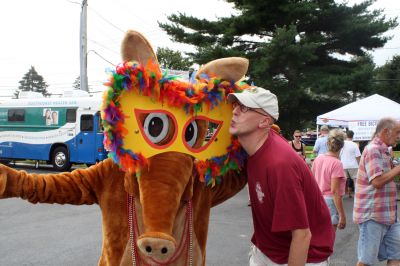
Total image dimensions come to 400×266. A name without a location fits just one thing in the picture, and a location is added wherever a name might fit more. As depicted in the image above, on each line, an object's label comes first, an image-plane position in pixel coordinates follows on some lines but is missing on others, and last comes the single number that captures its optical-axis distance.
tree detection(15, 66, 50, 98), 83.38
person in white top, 8.84
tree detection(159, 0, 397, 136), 15.48
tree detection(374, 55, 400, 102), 37.38
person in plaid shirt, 3.90
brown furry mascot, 2.07
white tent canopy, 10.66
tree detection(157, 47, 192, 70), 25.22
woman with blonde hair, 4.91
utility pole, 17.94
